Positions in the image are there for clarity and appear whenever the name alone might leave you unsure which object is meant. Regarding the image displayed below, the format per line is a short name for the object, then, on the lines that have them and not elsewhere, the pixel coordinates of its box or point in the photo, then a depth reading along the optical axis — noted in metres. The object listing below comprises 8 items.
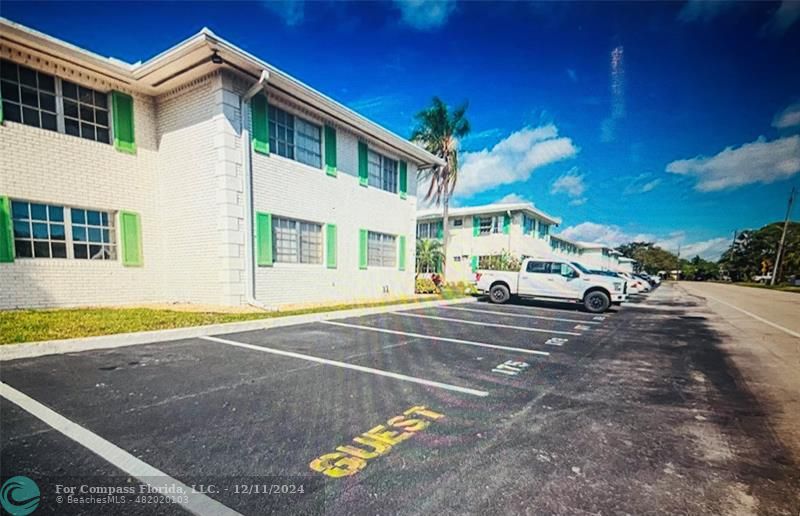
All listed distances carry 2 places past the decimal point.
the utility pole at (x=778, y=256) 42.00
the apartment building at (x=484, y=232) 24.55
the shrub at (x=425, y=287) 17.55
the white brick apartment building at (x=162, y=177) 7.90
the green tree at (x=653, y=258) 79.06
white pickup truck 12.04
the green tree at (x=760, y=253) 48.16
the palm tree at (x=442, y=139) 20.00
